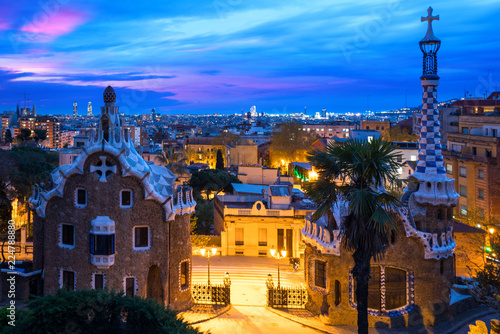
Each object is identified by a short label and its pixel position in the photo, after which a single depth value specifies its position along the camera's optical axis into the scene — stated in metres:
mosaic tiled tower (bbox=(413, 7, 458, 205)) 28.23
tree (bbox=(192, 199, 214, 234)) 49.59
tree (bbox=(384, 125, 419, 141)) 102.62
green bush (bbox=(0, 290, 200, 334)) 17.28
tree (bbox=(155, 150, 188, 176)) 73.31
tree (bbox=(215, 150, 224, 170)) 96.99
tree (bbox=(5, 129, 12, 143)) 146.25
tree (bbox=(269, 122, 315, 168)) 103.69
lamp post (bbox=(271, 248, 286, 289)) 29.54
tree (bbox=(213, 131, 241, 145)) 135.54
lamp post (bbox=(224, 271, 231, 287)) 30.00
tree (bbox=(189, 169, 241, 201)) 66.12
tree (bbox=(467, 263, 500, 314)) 21.73
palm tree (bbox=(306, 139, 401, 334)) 20.42
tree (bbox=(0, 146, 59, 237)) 44.22
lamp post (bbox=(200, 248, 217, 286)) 30.58
